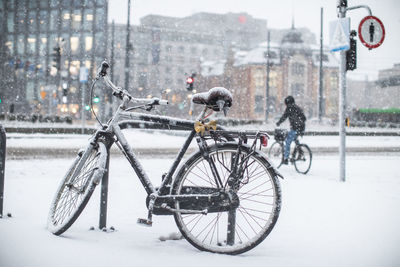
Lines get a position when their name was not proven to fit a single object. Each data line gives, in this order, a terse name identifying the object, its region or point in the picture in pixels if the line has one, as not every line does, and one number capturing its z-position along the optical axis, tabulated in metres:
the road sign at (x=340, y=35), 7.32
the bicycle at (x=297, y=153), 9.27
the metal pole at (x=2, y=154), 4.12
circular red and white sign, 6.95
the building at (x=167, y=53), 80.69
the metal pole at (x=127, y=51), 25.23
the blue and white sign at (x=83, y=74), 22.46
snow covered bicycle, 3.23
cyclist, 9.54
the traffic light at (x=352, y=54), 7.54
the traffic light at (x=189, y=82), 22.25
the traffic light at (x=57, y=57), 27.62
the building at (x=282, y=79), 59.59
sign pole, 7.56
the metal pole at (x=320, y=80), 33.00
